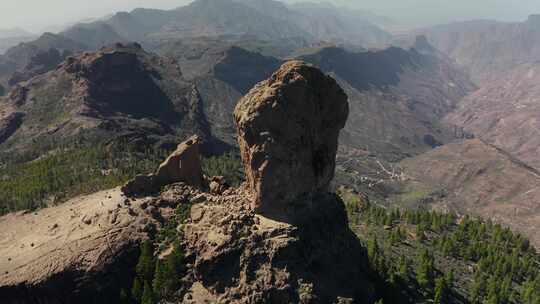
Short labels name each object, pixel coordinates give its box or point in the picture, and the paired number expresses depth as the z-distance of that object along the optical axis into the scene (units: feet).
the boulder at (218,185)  305.20
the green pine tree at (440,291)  311.88
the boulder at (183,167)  310.04
